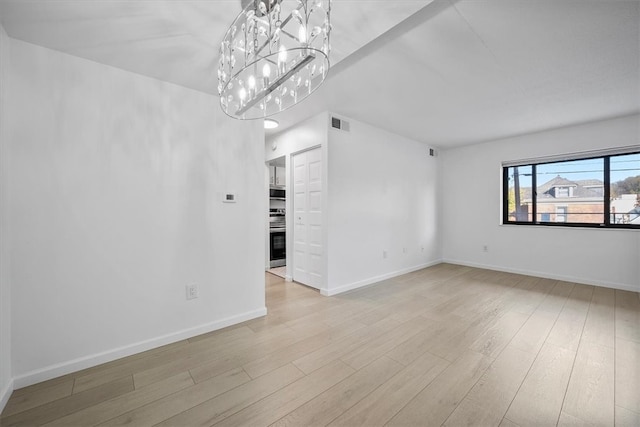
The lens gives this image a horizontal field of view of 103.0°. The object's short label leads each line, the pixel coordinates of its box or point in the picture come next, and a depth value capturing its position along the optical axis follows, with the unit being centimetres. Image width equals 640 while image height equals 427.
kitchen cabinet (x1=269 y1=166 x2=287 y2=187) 541
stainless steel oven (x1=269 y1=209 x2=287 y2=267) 514
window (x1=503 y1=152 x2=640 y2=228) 376
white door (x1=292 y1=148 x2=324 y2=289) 369
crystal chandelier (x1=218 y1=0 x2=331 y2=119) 119
